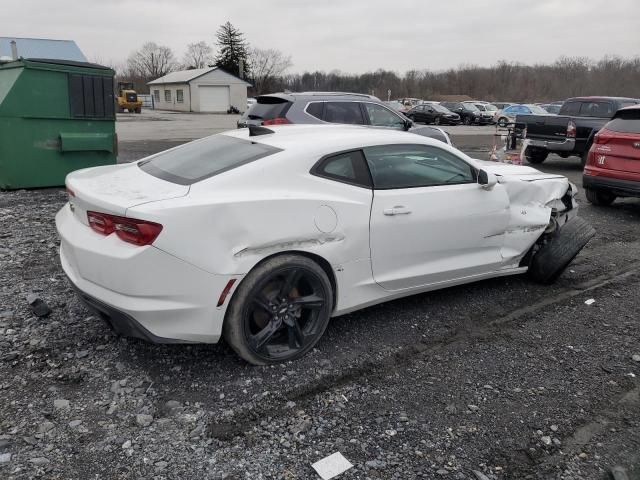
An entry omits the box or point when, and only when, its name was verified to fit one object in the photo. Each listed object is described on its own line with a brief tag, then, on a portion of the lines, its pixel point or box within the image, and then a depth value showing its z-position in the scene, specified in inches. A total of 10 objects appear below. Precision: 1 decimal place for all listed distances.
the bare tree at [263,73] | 2939.0
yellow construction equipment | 1817.2
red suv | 298.8
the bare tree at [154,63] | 3816.4
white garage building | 1995.6
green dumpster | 297.0
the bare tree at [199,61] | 3718.0
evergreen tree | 2874.0
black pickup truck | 482.9
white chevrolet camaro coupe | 115.8
